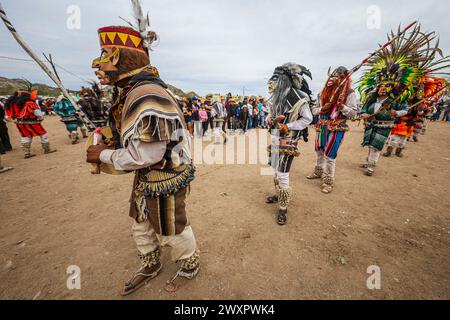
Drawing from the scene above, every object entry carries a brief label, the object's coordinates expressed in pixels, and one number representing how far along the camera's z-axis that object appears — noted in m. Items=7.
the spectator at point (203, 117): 9.84
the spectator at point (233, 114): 12.08
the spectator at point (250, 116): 12.99
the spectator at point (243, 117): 12.17
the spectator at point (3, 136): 7.35
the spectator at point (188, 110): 7.37
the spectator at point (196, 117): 9.82
